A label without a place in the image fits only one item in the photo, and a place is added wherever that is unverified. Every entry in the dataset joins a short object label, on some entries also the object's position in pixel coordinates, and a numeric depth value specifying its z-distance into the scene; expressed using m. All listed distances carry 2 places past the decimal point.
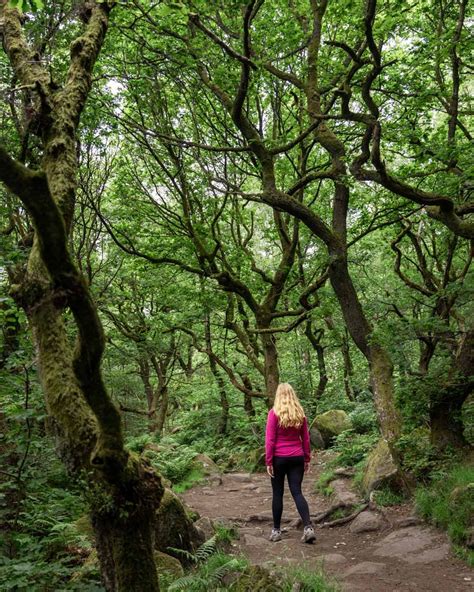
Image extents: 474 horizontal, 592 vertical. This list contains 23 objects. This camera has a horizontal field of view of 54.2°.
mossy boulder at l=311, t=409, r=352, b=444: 15.43
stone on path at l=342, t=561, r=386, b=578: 5.31
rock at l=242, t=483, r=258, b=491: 11.90
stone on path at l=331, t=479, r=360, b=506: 8.06
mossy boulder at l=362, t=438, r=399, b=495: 7.72
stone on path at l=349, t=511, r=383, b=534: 6.87
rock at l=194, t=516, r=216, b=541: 6.95
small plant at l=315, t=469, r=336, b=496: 9.88
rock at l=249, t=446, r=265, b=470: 14.15
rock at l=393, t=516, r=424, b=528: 6.51
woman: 6.81
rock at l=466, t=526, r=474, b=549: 5.26
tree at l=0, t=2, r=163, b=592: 2.29
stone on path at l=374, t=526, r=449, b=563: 5.49
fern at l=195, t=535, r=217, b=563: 5.78
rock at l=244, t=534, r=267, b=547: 6.86
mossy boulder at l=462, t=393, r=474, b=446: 7.44
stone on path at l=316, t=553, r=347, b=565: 5.82
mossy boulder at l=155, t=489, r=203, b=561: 6.01
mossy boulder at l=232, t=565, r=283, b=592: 4.20
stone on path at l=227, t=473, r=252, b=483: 13.05
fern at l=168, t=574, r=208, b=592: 4.46
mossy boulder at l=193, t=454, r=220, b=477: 13.38
